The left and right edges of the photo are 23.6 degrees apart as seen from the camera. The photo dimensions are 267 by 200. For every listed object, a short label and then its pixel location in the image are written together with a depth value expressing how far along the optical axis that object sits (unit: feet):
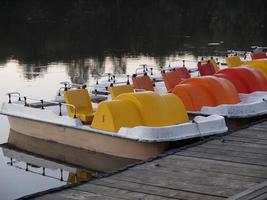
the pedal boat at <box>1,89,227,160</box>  32.89
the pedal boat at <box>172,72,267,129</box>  37.81
